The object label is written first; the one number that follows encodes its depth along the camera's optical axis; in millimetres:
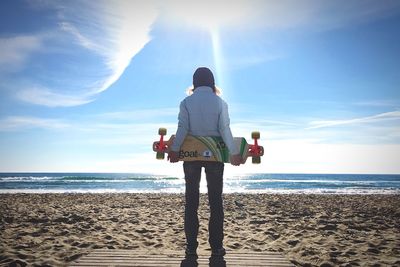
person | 4555
